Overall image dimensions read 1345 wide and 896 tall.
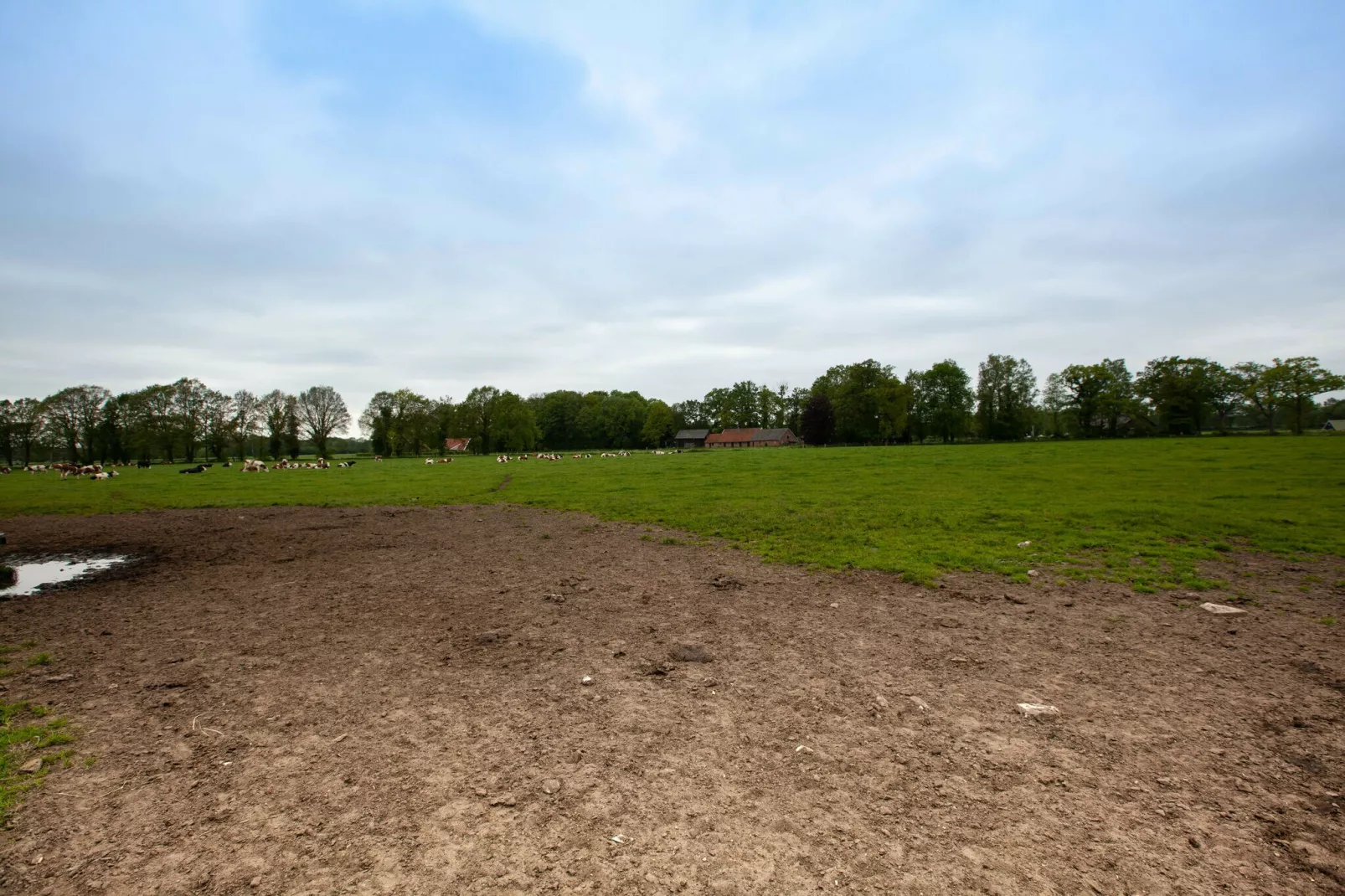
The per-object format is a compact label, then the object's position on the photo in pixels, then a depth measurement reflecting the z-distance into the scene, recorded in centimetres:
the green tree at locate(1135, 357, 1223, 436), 9512
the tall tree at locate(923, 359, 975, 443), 11775
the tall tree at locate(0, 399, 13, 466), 8688
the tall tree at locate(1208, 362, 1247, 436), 9831
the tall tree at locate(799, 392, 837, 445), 12325
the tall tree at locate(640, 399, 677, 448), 14912
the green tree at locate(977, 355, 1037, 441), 11294
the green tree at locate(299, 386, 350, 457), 10019
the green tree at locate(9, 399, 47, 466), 8688
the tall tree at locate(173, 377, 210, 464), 8538
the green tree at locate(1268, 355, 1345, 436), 8125
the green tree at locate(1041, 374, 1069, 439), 11798
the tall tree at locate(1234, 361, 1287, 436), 8538
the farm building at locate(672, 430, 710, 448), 16488
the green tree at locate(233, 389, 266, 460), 9244
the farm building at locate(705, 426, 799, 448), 15000
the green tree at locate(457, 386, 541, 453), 11219
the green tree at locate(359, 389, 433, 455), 10781
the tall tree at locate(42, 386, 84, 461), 8619
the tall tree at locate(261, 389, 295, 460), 9631
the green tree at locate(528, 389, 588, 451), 15200
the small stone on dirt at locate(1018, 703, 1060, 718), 539
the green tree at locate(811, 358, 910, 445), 11344
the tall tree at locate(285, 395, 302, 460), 9719
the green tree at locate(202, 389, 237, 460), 8900
